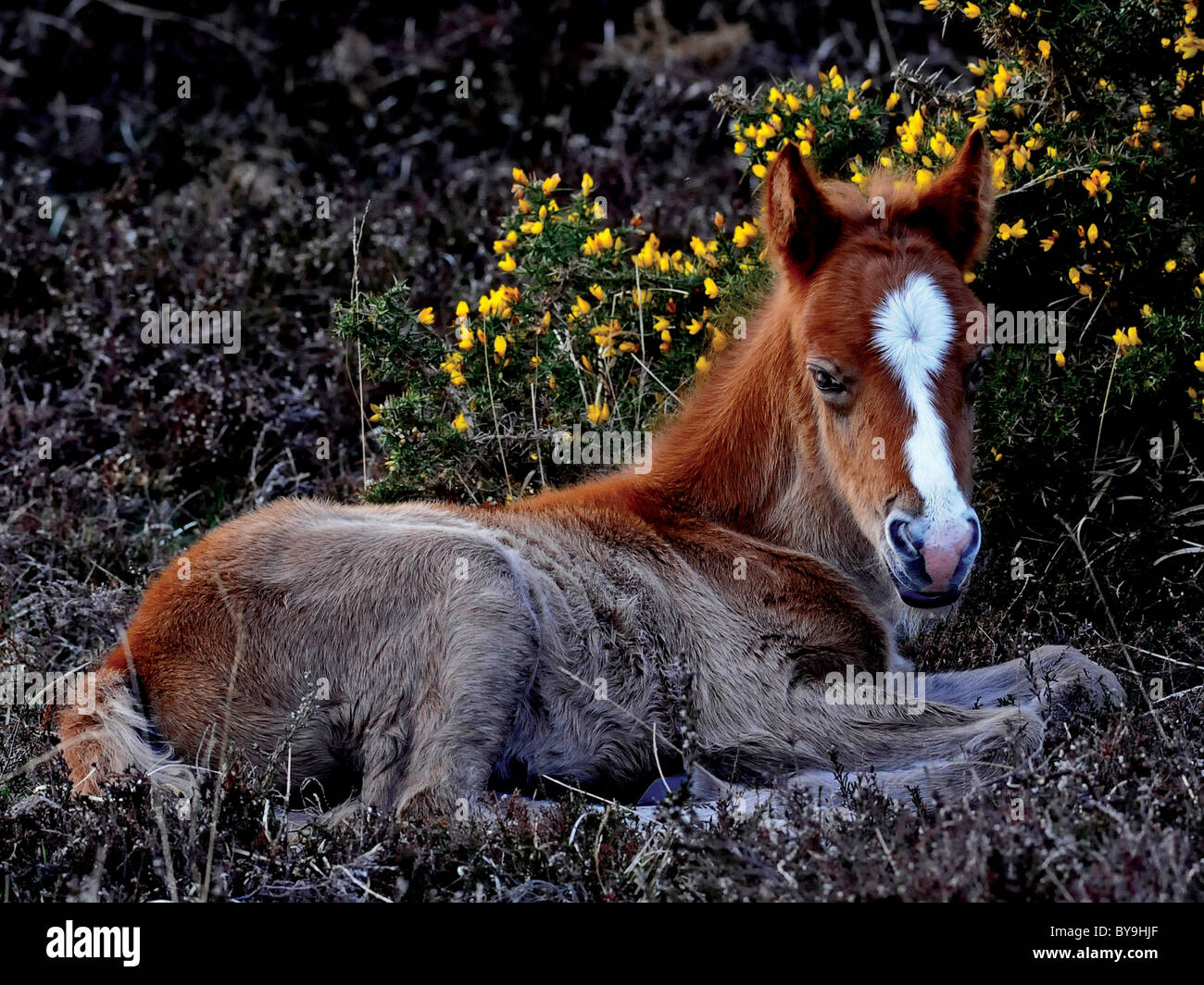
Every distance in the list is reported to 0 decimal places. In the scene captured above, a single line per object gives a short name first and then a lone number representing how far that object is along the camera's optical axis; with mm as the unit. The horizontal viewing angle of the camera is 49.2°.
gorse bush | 5297
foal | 4102
